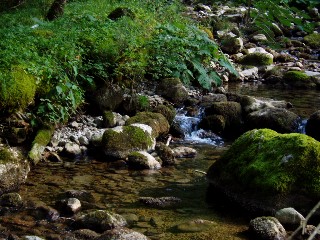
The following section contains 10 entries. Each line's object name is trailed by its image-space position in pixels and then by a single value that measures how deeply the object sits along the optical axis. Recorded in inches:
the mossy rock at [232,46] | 640.4
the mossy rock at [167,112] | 343.0
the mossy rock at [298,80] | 528.4
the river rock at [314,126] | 349.7
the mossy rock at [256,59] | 604.1
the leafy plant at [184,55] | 379.6
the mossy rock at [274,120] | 350.0
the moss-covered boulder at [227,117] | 358.3
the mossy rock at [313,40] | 765.9
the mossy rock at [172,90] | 394.6
